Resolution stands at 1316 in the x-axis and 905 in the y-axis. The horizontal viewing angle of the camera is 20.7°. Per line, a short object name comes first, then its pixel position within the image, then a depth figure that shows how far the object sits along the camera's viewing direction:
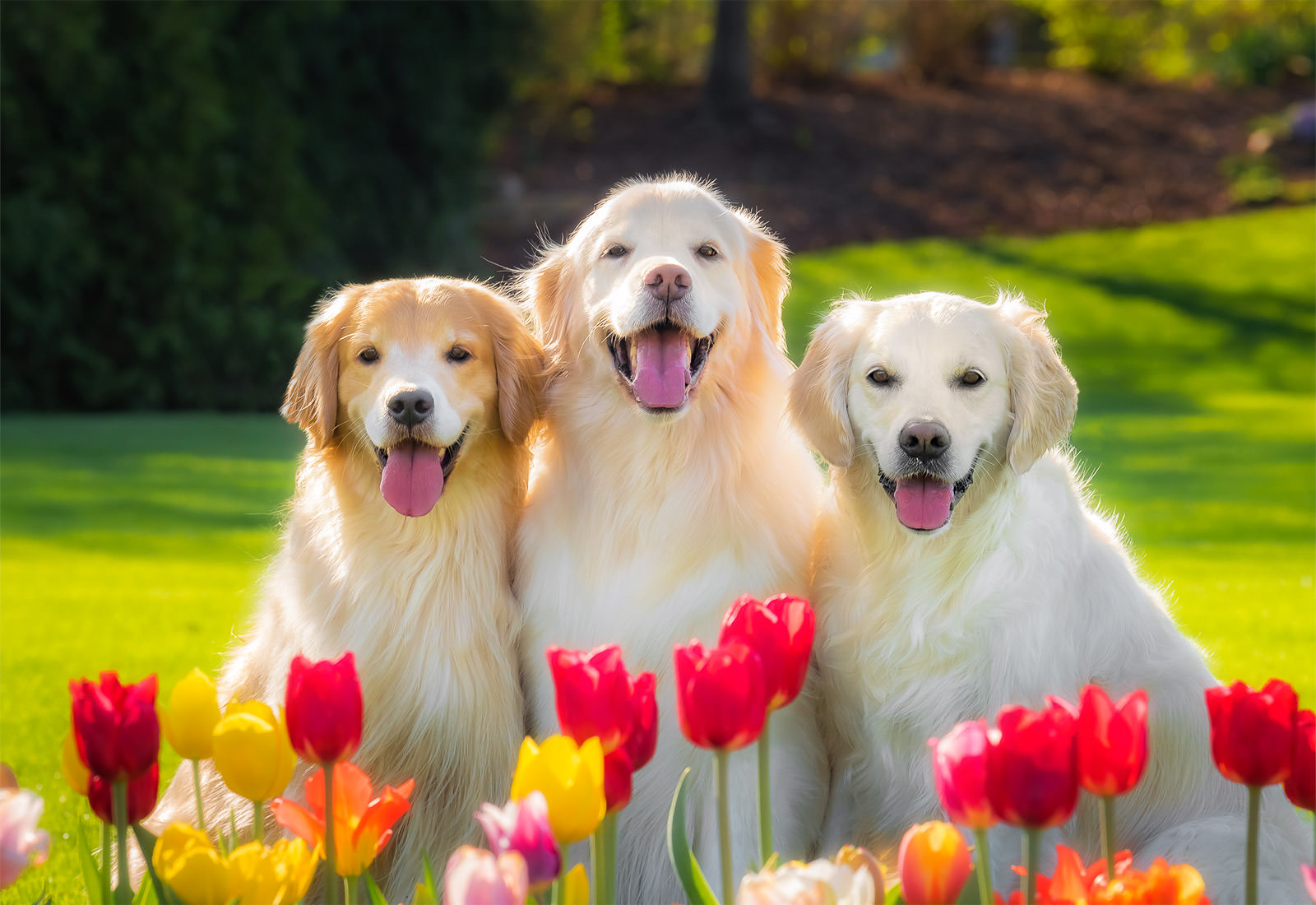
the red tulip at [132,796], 2.77
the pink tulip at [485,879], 2.55
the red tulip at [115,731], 2.73
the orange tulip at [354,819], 2.72
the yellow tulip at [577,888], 2.66
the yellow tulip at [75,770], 2.78
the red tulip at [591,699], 2.67
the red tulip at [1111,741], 2.64
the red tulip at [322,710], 2.70
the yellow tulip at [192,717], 2.80
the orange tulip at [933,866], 2.62
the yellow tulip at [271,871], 2.68
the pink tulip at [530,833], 2.60
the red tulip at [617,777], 2.68
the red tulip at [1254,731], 2.67
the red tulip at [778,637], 2.72
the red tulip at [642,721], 2.68
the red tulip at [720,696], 2.66
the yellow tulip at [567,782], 2.62
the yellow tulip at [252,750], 2.72
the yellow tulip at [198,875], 2.67
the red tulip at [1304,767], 2.69
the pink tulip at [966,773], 2.62
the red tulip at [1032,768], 2.61
